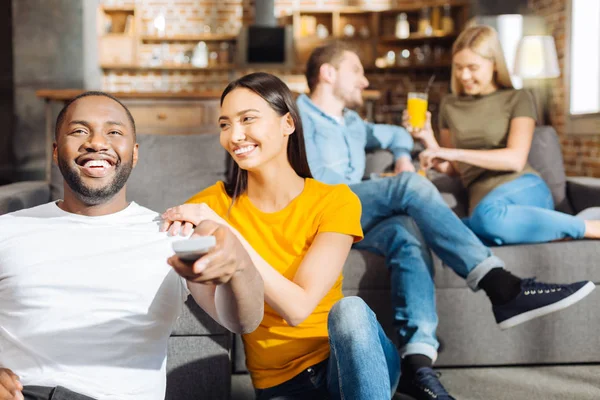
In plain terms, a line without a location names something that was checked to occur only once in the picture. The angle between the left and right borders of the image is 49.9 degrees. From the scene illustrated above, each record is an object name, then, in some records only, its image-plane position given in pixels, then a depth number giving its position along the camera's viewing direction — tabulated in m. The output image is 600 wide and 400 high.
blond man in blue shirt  1.80
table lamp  4.57
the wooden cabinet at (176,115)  4.52
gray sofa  2.15
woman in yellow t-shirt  1.21
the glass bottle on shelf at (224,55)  7.28
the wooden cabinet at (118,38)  7.02
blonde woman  2.23
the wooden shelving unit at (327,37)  7.03
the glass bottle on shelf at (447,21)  6.86
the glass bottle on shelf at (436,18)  6.93
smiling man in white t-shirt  1.07
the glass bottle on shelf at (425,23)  6.91
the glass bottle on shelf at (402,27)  7.01
